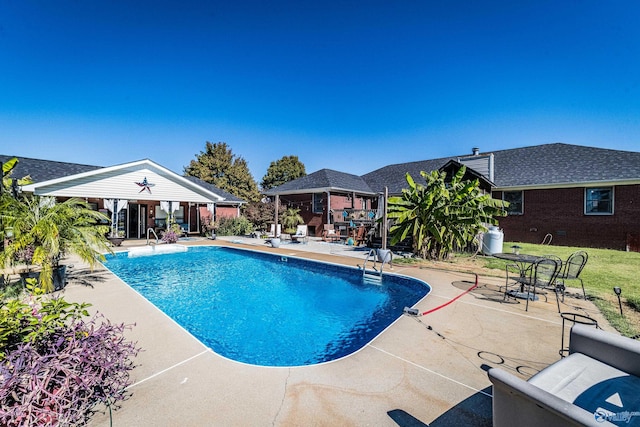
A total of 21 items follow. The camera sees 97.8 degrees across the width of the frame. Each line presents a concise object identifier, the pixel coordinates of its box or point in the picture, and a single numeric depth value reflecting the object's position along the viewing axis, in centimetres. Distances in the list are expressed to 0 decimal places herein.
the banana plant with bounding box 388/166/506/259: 1153
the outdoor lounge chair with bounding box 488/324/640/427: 176
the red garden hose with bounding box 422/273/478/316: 596
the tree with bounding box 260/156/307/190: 4928
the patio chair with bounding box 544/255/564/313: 683
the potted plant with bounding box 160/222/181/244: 1783
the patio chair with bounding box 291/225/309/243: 1977
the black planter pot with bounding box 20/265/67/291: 752
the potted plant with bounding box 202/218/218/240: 2066
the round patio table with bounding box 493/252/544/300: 648
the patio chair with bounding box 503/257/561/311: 612
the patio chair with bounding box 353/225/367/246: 1780
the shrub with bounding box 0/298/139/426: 216
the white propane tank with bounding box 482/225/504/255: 1304
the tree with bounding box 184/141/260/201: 4416
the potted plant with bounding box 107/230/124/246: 1671
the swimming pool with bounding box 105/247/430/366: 579
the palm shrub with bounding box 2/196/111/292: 674
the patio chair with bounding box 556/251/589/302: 625
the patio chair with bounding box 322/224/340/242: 2055
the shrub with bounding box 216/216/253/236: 2284
